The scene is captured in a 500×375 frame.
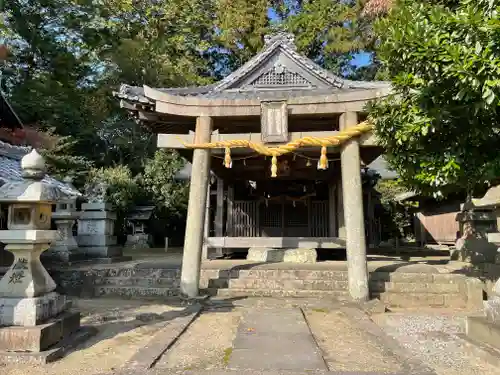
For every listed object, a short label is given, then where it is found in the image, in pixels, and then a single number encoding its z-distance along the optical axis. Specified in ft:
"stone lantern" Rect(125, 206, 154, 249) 84.99
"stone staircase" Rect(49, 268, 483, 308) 28.71
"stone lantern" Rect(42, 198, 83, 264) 38.60
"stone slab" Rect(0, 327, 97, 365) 15.78
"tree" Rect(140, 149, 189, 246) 85.51
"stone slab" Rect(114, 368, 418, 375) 13.83
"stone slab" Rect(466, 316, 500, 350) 15.67
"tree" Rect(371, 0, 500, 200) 14.52
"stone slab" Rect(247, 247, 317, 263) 39.19
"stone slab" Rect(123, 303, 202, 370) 15.12
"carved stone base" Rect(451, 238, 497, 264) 34.42
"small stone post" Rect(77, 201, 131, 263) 45.29
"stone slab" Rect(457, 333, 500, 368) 15.16
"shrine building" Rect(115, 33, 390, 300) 29.04
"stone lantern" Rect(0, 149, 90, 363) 16.35
